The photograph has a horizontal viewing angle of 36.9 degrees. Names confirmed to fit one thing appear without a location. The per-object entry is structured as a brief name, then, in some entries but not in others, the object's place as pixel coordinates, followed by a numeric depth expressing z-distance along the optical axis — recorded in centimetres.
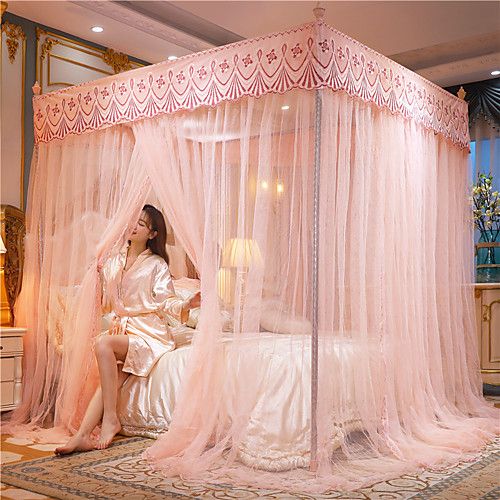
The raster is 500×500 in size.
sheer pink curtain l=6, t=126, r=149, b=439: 440
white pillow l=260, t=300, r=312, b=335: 349
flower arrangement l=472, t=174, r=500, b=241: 636
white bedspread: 350
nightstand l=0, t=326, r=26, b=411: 460
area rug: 307
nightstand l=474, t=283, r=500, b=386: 593
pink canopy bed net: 349
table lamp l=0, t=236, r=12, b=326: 487
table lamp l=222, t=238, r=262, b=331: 362
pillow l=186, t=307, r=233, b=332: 397
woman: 412
